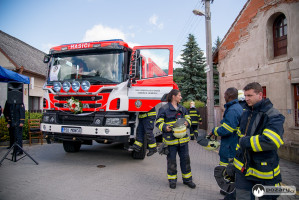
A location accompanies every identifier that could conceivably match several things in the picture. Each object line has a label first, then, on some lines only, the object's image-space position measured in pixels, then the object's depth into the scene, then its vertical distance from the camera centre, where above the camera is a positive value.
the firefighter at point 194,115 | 8.99 -0.54
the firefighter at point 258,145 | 2.25 -0.45
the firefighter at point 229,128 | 3.29 -0.41
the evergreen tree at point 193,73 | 27.47 +3.92
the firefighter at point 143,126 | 5.41 -0.58
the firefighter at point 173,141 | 3.97 -0.71
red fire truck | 4.99 +0.37
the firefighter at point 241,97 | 3.99 +0.10
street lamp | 9.60 +1.65
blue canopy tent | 6.80 +0.95
